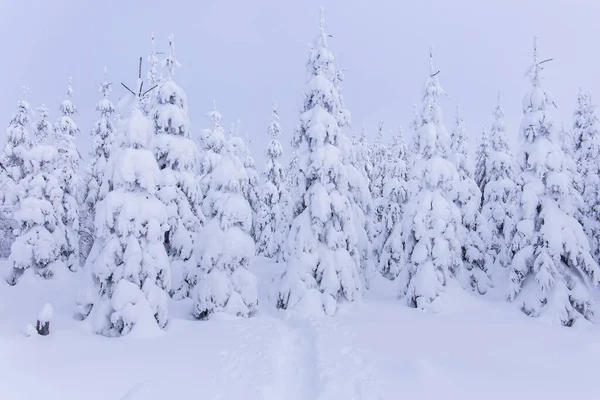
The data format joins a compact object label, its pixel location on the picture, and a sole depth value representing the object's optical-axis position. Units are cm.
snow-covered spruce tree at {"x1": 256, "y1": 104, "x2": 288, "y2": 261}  3747
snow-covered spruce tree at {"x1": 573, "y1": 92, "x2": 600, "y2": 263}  2880
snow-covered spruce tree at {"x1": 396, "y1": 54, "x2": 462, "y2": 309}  1930
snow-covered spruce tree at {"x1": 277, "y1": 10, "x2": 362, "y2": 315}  1825
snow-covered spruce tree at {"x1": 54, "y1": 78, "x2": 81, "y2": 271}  2939
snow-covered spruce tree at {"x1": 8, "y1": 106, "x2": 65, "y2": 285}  2609
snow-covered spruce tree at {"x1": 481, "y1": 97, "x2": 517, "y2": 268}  2956
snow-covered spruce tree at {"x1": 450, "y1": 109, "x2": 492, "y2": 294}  2552
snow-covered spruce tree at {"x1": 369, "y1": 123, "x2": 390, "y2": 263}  3662
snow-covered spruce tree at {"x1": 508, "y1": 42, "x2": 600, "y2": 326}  1684
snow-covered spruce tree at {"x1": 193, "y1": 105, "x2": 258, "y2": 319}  1695
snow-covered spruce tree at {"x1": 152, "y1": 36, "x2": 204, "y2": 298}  1998
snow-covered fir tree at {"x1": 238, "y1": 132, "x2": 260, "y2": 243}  3728
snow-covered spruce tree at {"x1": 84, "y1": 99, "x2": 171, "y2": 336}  1370
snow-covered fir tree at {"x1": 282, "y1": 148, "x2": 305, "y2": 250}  1983
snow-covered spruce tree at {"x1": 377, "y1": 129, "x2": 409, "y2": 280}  3128
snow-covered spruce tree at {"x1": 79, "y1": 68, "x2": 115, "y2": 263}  2953
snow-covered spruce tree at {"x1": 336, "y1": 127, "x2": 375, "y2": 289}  2173
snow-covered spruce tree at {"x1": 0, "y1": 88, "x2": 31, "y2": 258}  2939
